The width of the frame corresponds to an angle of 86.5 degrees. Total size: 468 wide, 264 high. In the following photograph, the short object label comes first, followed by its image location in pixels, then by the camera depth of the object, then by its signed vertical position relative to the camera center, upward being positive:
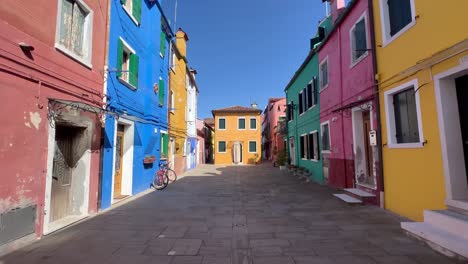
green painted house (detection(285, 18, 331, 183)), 11.62 +2.18
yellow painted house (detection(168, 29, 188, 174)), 14.09 +3.23
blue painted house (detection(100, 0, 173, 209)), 6.75 +1.96
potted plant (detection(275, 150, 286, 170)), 19.53 -0.40
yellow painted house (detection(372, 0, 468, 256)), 4.02 +0.79
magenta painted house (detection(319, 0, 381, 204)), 6.74 +1.62
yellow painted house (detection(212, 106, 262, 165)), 26.38 +2.06
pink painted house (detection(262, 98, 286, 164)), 25.73 +3.56
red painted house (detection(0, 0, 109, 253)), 3.70 +0.81
